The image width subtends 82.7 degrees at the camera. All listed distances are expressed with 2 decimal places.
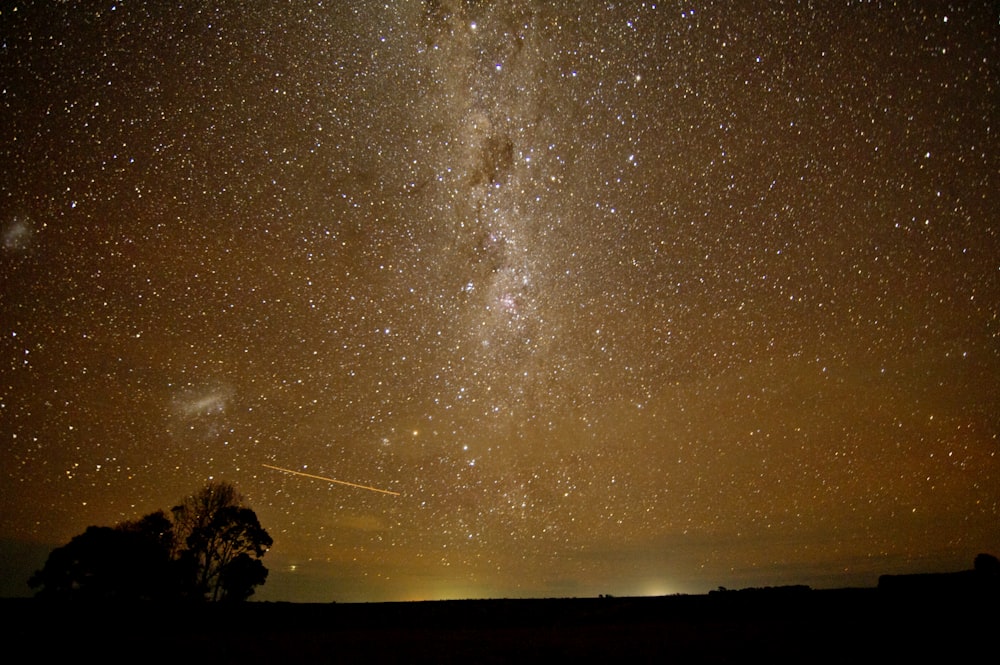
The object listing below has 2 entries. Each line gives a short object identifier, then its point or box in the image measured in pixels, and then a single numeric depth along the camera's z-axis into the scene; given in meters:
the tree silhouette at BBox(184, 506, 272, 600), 21.72
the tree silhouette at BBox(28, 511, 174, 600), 17.66
